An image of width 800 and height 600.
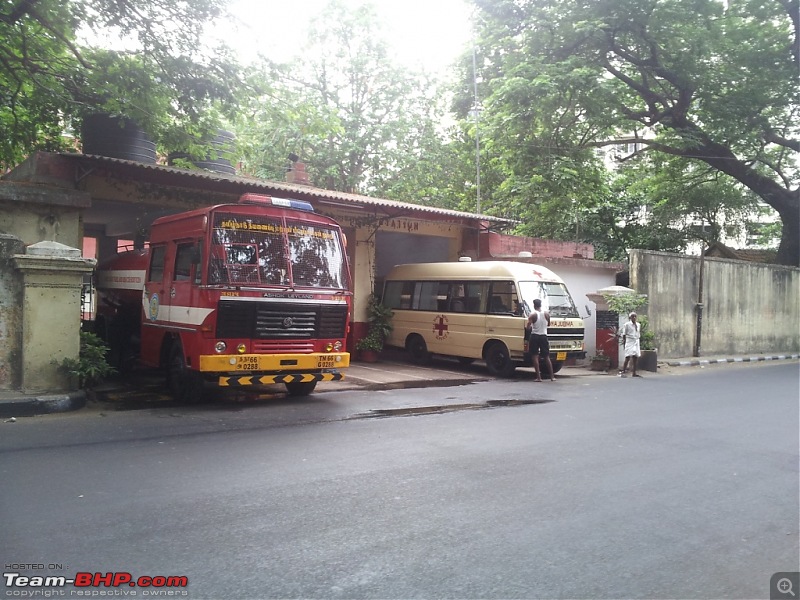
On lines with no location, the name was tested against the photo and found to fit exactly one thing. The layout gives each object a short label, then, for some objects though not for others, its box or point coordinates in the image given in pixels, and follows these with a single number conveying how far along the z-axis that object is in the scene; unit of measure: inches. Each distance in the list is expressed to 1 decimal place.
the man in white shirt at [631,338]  588.1
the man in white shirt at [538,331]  515.5
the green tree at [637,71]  695.1
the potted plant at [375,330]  629.0
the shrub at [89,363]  356.8
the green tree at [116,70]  395.2
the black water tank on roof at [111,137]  498.6
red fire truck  353.7
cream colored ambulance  545.0
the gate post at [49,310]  350.9
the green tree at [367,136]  985.5
